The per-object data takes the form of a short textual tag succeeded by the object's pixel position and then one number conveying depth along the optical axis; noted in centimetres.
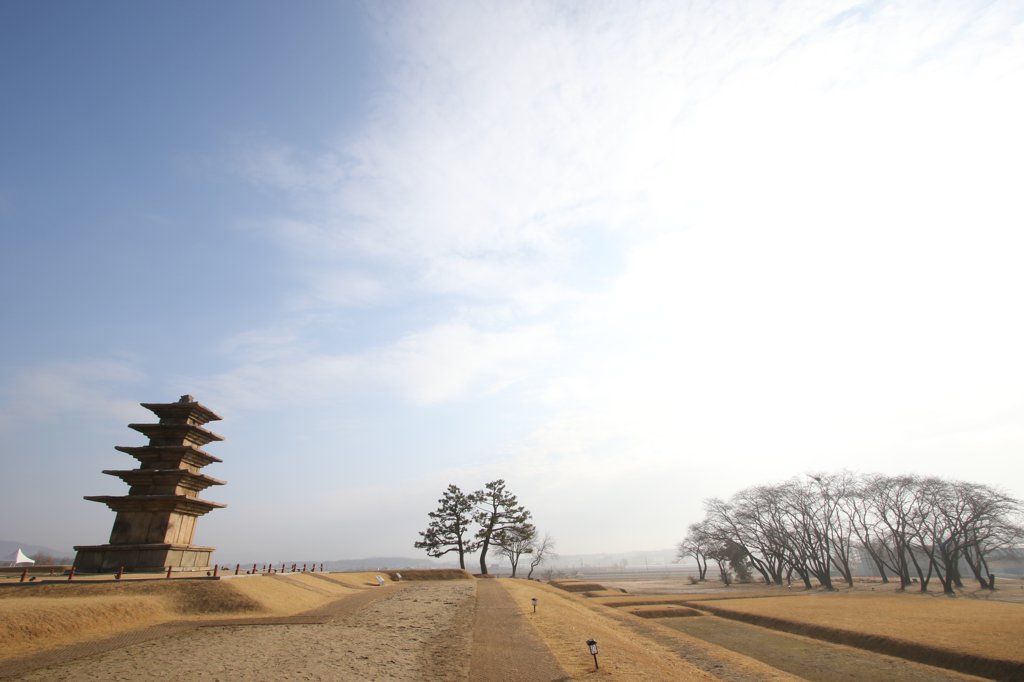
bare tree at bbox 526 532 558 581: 8256
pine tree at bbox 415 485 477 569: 6281
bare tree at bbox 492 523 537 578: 6306
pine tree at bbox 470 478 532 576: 6334
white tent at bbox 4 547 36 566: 4997
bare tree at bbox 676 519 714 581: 7698
